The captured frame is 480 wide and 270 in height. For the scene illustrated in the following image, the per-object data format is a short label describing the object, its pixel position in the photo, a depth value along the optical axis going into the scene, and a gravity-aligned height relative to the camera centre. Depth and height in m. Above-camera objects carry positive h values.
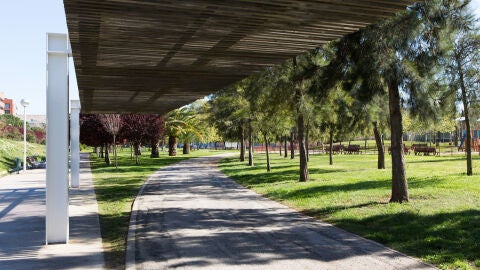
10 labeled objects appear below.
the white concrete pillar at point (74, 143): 16.53 +0.13
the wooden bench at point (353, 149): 49.21 -0.76
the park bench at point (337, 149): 52.16 -0.79
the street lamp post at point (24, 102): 27.66 +2.84
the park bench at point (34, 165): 30.08 -1.24
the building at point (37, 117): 182.88 +12.82
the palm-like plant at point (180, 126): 49.34 +2.14
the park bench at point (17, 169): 26.49 -1.35
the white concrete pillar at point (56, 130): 7.93 +0.30
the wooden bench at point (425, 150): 40.81 -0.82
